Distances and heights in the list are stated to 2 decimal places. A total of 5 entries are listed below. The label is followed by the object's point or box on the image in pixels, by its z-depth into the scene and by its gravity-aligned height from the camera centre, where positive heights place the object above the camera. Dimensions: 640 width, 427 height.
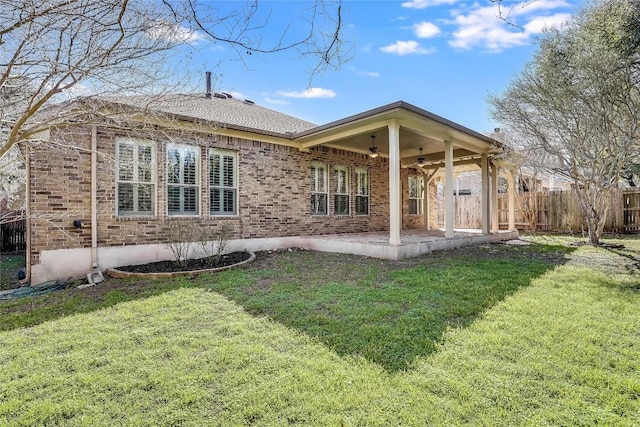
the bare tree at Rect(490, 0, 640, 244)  7.21 +3.04
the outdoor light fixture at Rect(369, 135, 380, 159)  9.94 +2.03
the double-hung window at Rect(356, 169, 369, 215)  11.91 +0.90
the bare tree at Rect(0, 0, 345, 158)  2.42 +1.53
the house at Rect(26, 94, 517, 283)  6.21 +1.01
